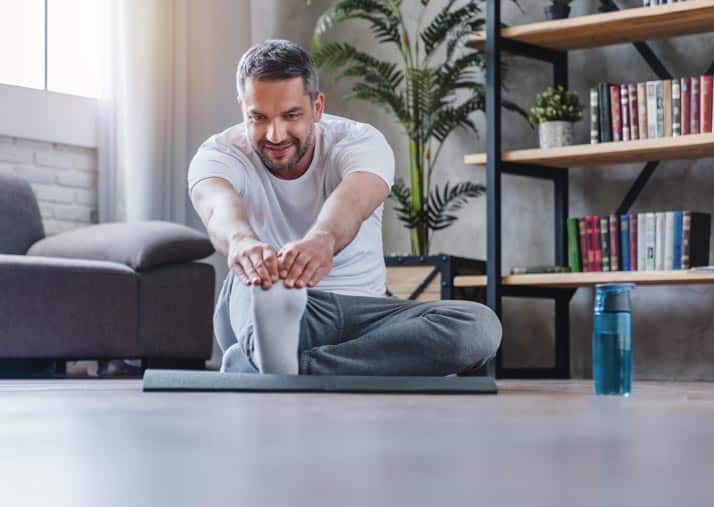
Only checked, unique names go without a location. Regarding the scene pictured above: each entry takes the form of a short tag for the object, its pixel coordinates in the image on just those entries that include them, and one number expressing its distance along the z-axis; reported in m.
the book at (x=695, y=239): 3.97
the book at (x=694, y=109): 3.98
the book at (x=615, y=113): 4.13
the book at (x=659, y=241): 4.04
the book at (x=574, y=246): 4.28
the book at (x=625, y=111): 4.11
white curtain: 4.90
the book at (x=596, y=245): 4.20
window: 4.78
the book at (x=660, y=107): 4.04
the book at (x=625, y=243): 4.13
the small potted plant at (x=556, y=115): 4.26
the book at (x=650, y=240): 4.06
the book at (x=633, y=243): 4.11
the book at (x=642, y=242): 4.08
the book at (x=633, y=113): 4.10
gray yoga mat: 2.05
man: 2.12
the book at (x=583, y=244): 4.25
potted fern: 4.64
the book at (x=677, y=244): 3.99
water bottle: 1.98
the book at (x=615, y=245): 4.15
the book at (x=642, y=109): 4.08
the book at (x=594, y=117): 4.18
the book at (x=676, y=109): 4.00
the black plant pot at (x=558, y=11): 4.31
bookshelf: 3.98
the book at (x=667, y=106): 4.03
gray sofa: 3.85
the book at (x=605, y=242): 4.17
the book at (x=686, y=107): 4.00
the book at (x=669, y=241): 4.02
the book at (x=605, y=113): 4.16
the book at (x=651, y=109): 4.05
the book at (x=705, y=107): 3.95
